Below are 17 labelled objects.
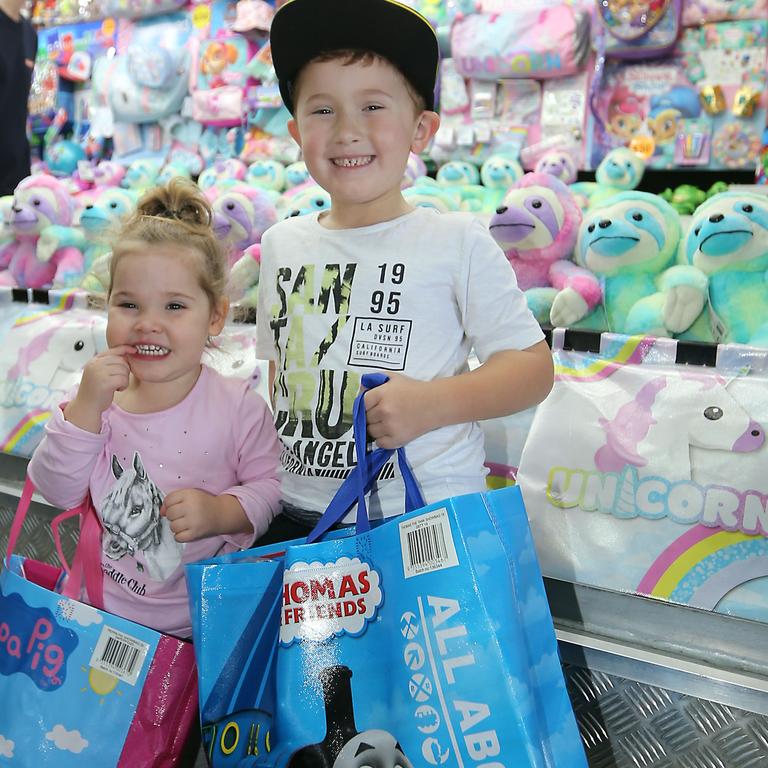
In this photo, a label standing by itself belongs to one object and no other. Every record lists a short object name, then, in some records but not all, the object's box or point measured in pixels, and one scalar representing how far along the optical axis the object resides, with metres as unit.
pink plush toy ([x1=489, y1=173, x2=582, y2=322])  1.72
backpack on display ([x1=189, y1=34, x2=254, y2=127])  3.34
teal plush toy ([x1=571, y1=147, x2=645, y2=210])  2.31
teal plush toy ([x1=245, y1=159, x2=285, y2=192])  2.79
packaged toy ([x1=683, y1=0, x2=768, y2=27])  2.29
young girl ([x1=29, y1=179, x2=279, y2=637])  0.92
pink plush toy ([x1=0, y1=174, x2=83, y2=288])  2.34
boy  0.85
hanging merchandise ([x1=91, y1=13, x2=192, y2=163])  3.50
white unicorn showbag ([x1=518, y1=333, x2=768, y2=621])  1.15
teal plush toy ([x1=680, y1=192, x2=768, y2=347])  1.48
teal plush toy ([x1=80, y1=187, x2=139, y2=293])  2.24
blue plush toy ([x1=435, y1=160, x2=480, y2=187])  2.57
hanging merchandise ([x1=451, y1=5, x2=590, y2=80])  2.53
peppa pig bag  0.79
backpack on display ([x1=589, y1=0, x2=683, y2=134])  2.34
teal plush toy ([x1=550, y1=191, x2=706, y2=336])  1.57
